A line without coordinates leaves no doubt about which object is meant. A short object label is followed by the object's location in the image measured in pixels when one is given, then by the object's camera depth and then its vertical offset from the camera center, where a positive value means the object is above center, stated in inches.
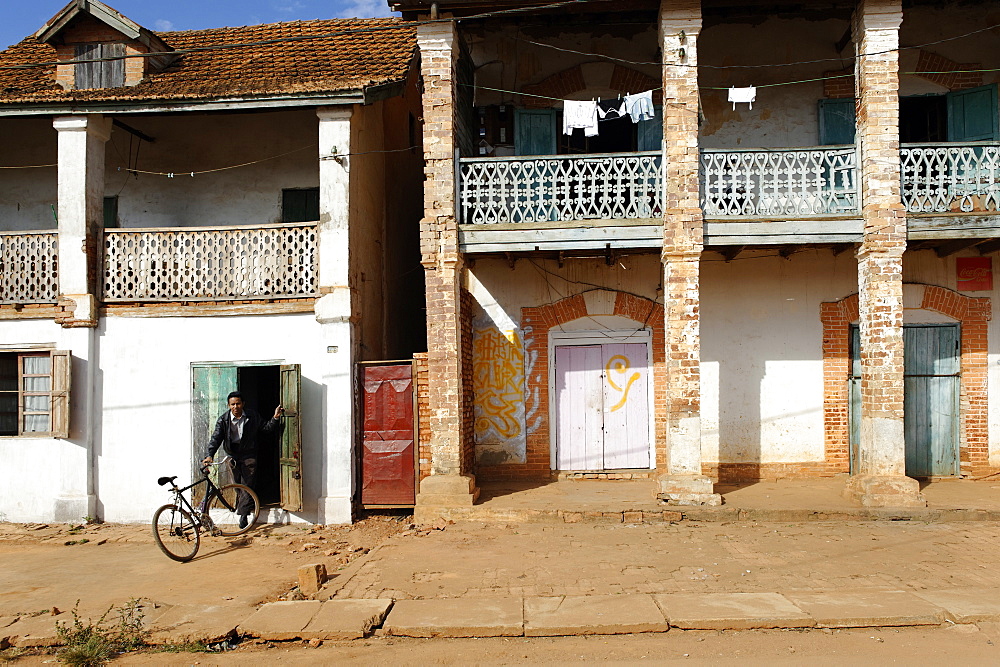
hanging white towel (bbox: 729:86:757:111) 404.2 +139.1
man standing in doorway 375.9 -42.4
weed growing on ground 218.2 -89.0
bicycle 340.2 -82.9
